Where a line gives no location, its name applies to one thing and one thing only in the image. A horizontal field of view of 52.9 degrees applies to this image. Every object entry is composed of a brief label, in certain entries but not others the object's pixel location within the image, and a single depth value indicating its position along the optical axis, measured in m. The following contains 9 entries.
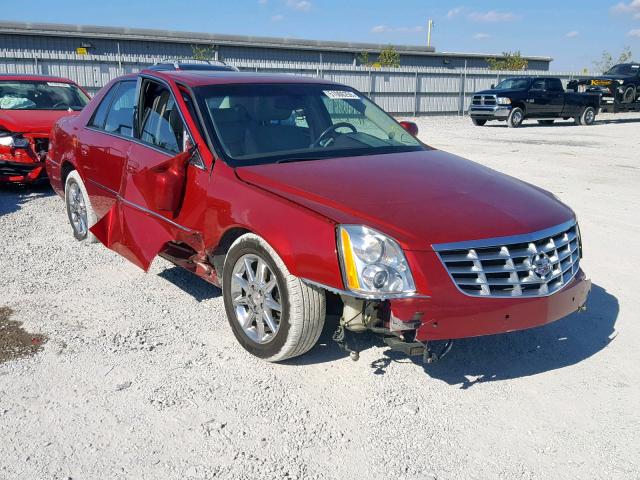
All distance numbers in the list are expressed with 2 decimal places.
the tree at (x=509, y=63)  39.62
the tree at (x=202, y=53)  28.59
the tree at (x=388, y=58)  34.59
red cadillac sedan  3.21
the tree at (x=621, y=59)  51.28
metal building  22.67
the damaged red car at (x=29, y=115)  8.60
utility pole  65.75
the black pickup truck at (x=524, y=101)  22.64
